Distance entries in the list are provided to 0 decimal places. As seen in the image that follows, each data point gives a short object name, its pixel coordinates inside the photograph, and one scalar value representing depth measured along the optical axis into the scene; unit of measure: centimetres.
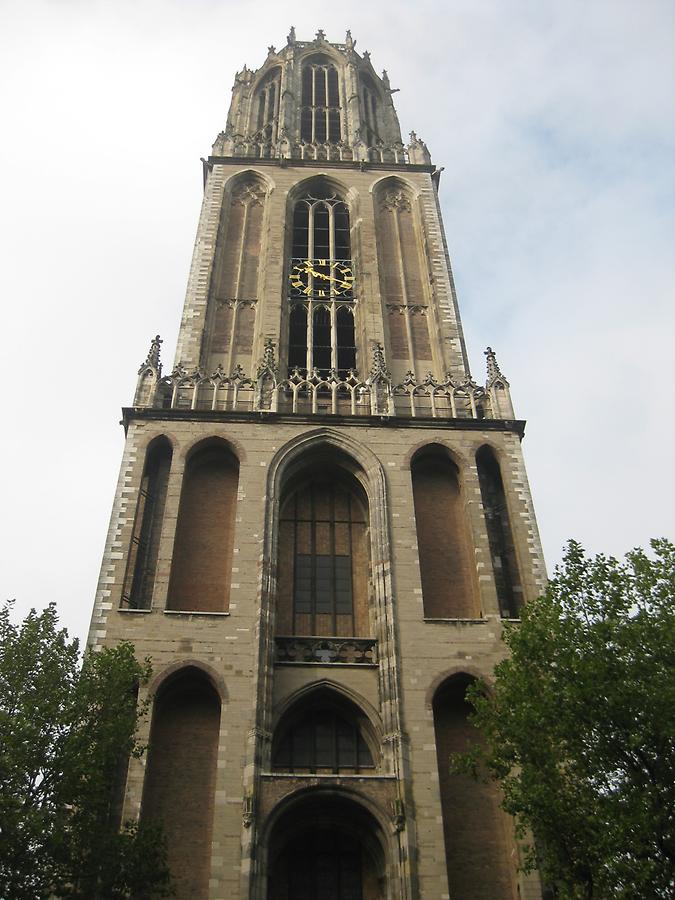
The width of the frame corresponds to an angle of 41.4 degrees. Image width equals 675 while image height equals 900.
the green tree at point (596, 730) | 1385
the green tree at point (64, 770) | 1417
